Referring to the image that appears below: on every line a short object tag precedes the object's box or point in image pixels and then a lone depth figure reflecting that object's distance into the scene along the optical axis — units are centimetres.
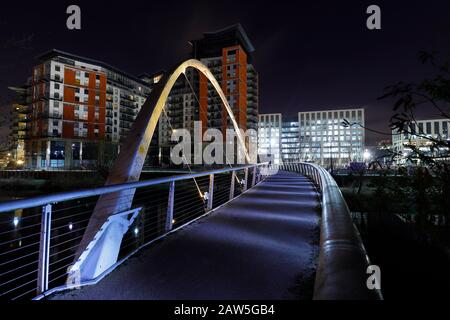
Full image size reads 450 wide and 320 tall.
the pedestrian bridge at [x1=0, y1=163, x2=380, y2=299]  151
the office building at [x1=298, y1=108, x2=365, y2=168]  11956
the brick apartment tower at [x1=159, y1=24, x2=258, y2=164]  6350
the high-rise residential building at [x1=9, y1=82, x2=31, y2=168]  5522
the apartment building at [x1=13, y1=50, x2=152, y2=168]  5488
